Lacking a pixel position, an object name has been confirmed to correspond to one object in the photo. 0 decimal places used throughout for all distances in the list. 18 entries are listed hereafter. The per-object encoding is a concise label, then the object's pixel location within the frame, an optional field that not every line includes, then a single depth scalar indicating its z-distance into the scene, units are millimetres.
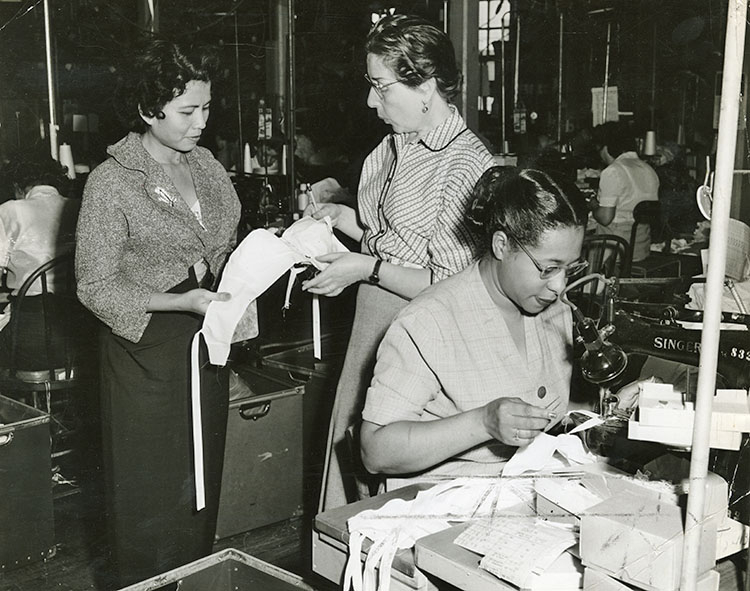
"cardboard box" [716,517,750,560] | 1284
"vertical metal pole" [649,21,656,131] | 6775
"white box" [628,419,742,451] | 1359
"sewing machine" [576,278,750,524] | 1917
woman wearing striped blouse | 2318
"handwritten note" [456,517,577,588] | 1229
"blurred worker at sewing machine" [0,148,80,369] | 3504
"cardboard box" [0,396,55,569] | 2875
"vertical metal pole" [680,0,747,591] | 1003
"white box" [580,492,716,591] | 1114
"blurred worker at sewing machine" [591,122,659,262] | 5535
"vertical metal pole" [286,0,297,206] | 5066
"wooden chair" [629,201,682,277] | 5125
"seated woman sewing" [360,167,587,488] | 1679
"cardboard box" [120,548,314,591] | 1839
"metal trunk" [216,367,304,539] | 3334
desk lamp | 1741
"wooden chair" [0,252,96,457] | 3482
